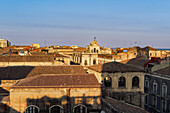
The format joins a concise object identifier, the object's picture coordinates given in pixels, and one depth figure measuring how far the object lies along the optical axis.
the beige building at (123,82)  32.88
